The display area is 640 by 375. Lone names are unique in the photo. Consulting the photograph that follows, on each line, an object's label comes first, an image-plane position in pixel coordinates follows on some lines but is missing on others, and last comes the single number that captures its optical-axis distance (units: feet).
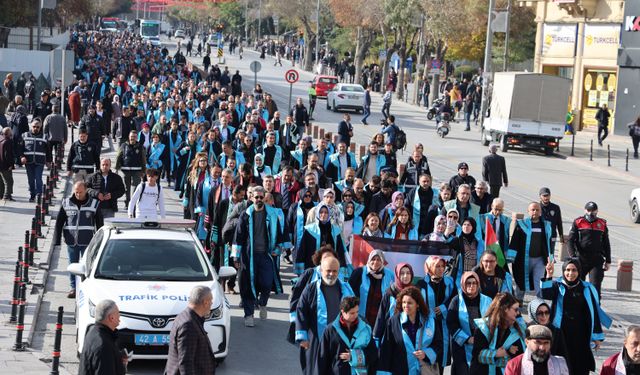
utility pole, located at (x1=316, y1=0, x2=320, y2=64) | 291.17
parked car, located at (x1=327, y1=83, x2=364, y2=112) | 184.65
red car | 209.36
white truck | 137.90
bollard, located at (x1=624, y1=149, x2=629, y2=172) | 126.52
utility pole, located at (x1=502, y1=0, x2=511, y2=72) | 169.78
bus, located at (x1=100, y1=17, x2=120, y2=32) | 583.17
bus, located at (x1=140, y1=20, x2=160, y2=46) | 441.11
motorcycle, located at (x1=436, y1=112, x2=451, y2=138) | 156.56
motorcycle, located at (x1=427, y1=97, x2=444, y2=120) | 175.01
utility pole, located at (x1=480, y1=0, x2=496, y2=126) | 167.73
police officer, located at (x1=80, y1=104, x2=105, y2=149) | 93.32
